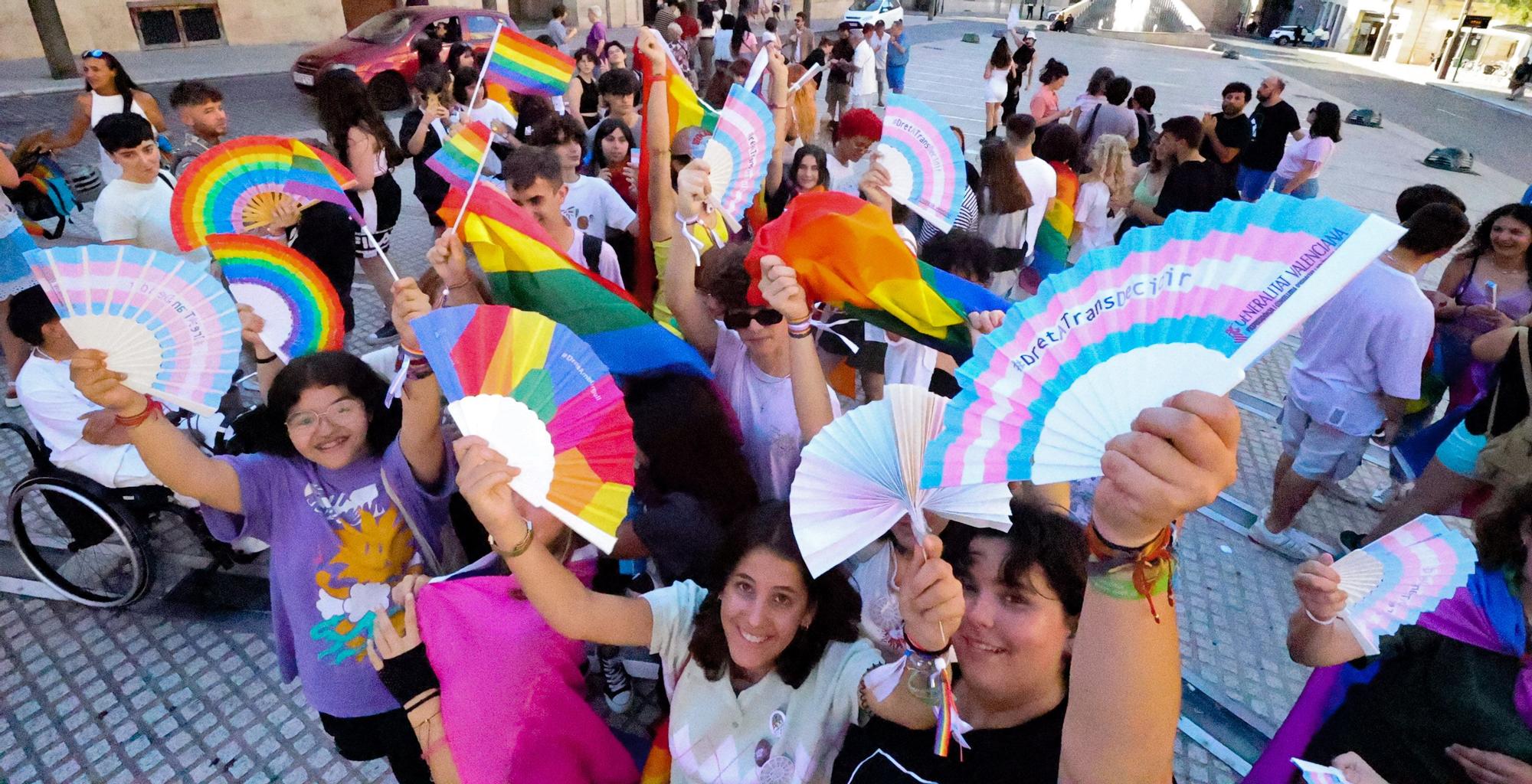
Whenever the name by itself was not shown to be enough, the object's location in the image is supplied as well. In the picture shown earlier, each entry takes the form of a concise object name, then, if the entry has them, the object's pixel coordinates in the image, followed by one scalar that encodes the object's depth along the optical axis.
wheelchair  3.09
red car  12.18
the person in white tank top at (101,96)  5.20
